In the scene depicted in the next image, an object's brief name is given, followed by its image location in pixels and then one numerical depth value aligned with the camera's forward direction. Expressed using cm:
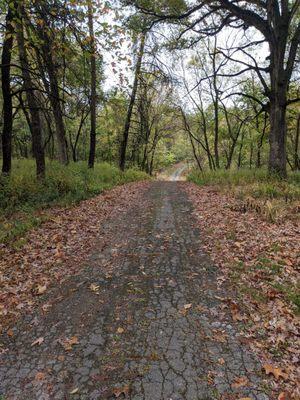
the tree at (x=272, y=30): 1058
